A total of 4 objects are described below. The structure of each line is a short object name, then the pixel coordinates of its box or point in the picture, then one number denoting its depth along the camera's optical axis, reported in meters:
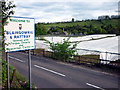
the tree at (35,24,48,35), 59.33
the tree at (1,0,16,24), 4.23
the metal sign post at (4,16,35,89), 4.80
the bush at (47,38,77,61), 14.58
